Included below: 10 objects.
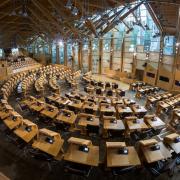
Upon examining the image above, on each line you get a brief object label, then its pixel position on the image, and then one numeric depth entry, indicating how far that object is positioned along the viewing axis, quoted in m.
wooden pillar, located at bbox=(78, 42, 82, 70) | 33.30
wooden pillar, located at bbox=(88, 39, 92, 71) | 31.66
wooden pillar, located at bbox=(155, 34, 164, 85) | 22.52
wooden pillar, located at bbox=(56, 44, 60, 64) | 36.70
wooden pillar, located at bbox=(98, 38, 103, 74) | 30.38
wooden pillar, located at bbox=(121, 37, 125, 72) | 27.91
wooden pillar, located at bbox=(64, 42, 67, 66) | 35.61
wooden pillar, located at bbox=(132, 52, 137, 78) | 26.58
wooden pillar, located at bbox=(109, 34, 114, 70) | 29.20
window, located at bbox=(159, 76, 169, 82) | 22.25
